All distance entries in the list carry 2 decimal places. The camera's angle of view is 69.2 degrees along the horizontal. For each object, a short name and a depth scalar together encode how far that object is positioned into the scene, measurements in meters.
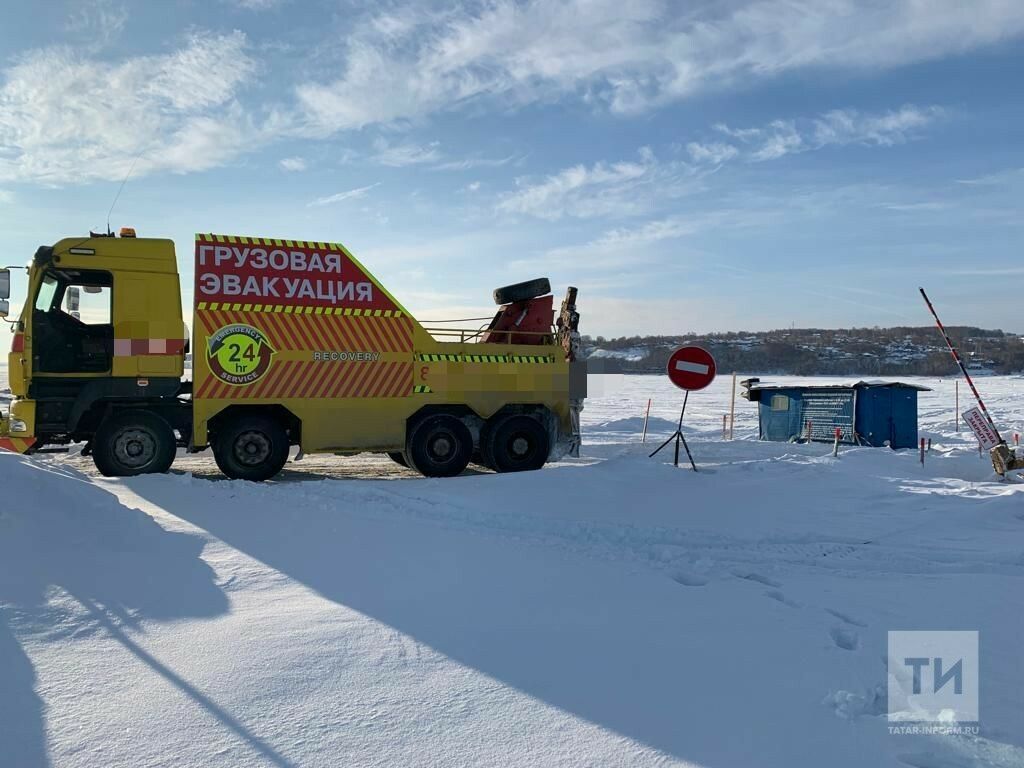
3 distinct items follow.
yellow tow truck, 9.23
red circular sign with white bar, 9.87
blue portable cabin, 16.08
